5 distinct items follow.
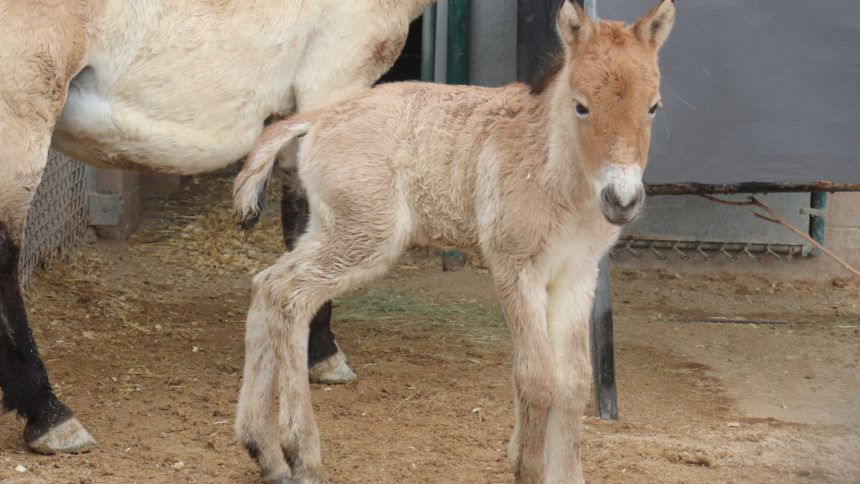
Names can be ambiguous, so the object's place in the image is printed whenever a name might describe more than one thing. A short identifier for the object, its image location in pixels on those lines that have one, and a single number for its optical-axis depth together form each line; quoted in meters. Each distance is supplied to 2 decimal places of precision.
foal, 3.67
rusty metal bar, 5.20
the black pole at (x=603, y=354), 4.79
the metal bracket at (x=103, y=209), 7.58
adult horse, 4.14
